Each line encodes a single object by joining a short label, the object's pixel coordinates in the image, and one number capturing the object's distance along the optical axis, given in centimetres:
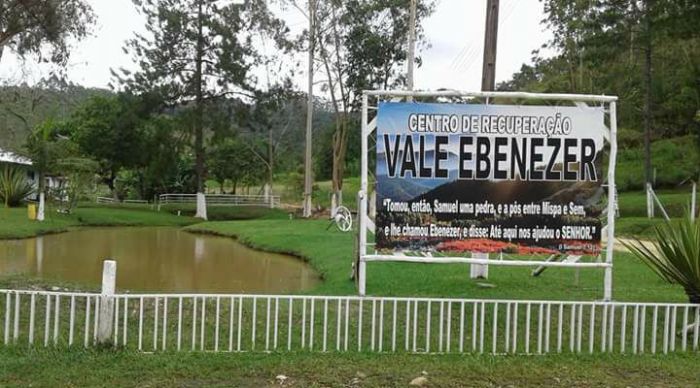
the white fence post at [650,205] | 2232
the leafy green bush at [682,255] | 679
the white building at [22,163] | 3509
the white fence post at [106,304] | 564
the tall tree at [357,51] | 3316
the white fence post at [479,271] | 1007
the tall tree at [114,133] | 3691
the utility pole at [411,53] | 1927
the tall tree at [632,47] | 2305
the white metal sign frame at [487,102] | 720
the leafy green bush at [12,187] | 3086
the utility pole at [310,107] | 3422
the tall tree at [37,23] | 1152
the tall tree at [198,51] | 3631
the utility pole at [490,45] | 980
